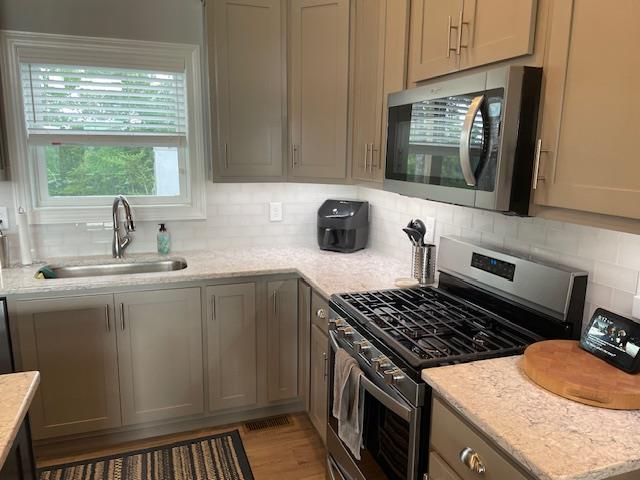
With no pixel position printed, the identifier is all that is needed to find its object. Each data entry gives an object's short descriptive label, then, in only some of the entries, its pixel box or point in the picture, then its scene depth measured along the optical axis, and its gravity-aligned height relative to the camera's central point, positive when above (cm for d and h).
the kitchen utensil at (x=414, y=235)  223 -38
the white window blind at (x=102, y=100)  263 +26
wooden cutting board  119 -57
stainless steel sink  267 -67
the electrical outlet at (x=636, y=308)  141 -44
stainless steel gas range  147 -61
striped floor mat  229 -153
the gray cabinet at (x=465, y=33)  137 +39
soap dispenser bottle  286 -54
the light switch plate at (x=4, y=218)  261 -39
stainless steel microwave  135 +5
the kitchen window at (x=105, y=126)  262 +12
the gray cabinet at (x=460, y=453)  112 -74
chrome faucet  272 -44
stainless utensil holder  223 -51
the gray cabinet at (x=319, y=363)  229 -105
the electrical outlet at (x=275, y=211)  310 -39
